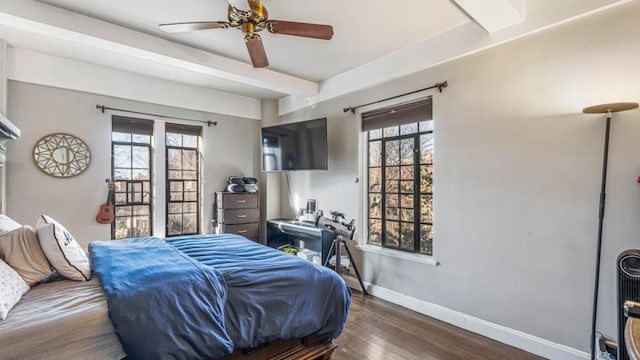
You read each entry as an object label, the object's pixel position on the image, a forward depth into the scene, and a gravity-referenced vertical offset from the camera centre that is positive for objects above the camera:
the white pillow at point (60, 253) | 1.85 -0.51
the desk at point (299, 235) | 3.87 -0.87
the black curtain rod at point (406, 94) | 2.96 +0.82
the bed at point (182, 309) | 1.41 -0.72
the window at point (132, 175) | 3.98 -0.08
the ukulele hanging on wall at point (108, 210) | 3.79 -0.50
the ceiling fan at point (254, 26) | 2.05 +1.02
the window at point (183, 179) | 4.39 -0.14
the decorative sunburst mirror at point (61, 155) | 3.47 +0.15
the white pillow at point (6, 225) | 2.00 -0.39
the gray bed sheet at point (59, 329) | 1.28 -0.70
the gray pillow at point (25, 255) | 1.78 -0.51
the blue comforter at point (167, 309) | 1.46 -0.70
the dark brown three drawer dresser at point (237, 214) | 4.46 -0.65
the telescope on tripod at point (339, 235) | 3.56 -0.74
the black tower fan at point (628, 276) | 1.76 -0.58
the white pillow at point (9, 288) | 1.40 -0.60
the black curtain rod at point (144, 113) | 3.80 +0.74
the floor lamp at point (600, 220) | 2.03 -0.31
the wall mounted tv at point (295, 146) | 3.96 +0.34
